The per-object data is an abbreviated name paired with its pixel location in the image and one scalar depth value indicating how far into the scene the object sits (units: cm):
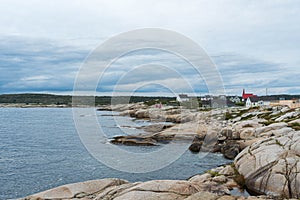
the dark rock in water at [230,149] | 3721
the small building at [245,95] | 14964
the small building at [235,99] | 16085
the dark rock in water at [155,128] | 6301
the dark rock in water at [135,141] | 4698
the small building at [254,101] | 11988
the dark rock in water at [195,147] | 4297
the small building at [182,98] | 13662
